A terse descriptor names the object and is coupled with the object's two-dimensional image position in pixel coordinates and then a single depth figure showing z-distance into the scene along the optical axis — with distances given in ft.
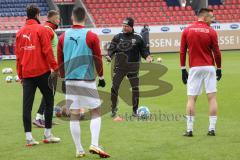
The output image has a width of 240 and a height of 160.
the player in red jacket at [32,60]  33.83
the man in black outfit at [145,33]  112.06
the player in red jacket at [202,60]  35.73
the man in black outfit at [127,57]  44.68
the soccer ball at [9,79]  78.89
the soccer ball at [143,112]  44.27
